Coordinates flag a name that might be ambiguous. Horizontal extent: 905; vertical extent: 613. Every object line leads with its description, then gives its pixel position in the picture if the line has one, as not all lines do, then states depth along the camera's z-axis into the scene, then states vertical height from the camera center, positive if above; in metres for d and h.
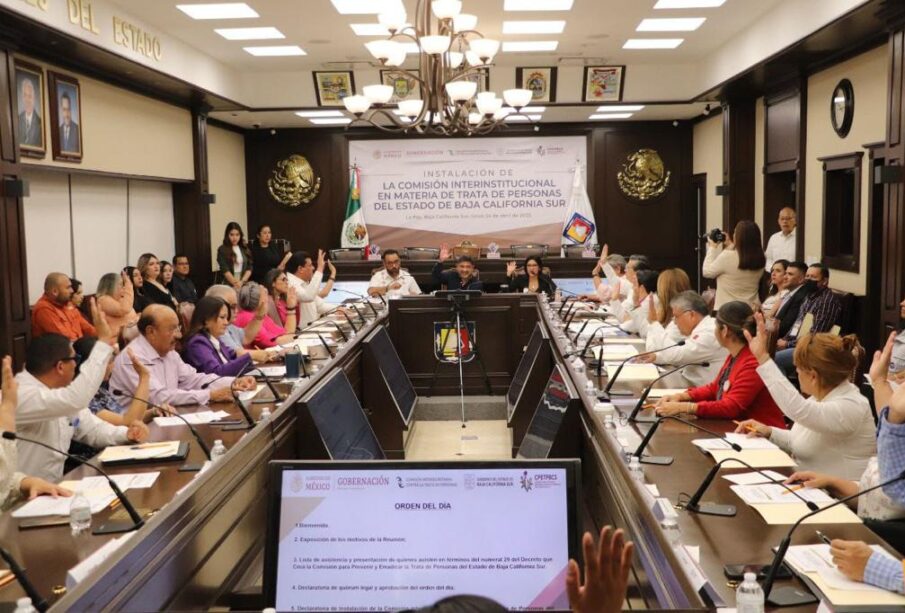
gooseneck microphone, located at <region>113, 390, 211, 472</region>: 2.95 -0.77
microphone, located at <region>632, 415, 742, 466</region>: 2.93 -0.77
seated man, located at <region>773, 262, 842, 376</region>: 6.69 -0.66
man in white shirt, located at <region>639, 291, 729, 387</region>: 4.70 -0.65
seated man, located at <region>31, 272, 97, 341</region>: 6.52 -0.62
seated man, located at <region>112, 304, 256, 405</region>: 4.15 -0.66
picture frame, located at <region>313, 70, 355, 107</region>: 10.97 +1.65
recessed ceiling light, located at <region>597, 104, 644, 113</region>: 11.78 +1.46
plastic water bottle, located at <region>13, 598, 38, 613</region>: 1.47 -0.62
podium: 7.12 -0.90
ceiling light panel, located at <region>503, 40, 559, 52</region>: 9.56 +1.85
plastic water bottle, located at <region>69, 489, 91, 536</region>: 2.37 -0.76
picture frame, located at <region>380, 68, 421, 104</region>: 10.72 +1.61
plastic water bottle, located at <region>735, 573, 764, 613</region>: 1.65 -0.69
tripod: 7.04 -0.78
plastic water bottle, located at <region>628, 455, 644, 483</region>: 2.56 -0.71
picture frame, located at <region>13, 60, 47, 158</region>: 6.73 +0.87
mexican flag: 13.65 -0.03
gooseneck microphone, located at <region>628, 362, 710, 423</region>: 3.55 -0.78
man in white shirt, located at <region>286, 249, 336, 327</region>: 7.98 -0.54
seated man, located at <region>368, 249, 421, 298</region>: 8.84 -0.59
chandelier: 6.12 +1.07
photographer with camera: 7.77 -0.43
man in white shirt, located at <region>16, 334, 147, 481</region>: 3.15 -0.59
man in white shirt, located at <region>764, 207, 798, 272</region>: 8.94 -0.22
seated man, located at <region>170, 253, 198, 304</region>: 9.30 -0.63
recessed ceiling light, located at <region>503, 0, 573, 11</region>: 7.80 +1.85
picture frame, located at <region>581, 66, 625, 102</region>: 10.95 +1.64
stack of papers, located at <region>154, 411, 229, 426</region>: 3.77 -0.82
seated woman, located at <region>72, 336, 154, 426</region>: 3.71 -0.78
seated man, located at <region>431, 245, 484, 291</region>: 8.51 -0.54
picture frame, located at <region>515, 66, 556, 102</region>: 11.02 +1.68
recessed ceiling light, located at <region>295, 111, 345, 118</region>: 12.05 +1.44
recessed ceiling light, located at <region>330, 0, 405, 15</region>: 7.64 +1.83
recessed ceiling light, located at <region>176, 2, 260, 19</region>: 7.73 +1.83
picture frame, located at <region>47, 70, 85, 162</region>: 7.24 +0.88
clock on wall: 7.52 +0.91
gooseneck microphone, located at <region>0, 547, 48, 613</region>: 1.74 -0.69
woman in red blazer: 3.69 -0.70
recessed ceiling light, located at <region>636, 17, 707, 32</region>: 8.62 +1.86
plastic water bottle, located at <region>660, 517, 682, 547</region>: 1.94 -0.68
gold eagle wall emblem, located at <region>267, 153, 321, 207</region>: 13.82 +0.60
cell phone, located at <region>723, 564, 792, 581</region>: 2.02 -0.79
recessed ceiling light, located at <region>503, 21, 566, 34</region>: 8.64 +1.85
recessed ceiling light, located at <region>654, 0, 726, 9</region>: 7.89 +1.86
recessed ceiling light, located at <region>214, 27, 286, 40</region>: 8.77 +1.84
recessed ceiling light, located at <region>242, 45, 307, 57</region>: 9.66 +1.84
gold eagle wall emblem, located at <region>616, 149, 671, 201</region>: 13.71 +0.63
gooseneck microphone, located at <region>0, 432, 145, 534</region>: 2.25 -0.78
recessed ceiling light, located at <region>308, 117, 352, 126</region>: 12.89 +1.43
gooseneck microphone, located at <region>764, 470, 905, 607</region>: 1.86 -0.79
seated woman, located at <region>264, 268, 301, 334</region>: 7.41 -0.61
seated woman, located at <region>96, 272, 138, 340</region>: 5.99 -0.51
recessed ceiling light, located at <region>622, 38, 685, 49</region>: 9.59 +1.86
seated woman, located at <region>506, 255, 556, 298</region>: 8.26 -0.57
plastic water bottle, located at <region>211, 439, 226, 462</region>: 2.87 -0.72
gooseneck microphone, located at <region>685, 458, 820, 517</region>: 2.45 -0.79
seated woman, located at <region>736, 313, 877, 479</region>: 3.00 -0.64
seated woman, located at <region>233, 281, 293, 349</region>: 6.14 -0.70
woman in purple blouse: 4.97 -0.65
